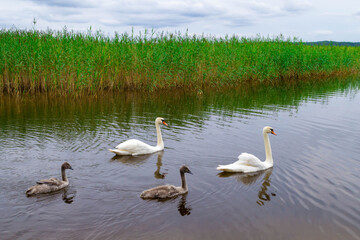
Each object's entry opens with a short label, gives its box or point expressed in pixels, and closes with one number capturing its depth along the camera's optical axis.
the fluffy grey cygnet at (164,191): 7.16
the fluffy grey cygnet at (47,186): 7.12
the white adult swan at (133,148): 10.04
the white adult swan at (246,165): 8.84
